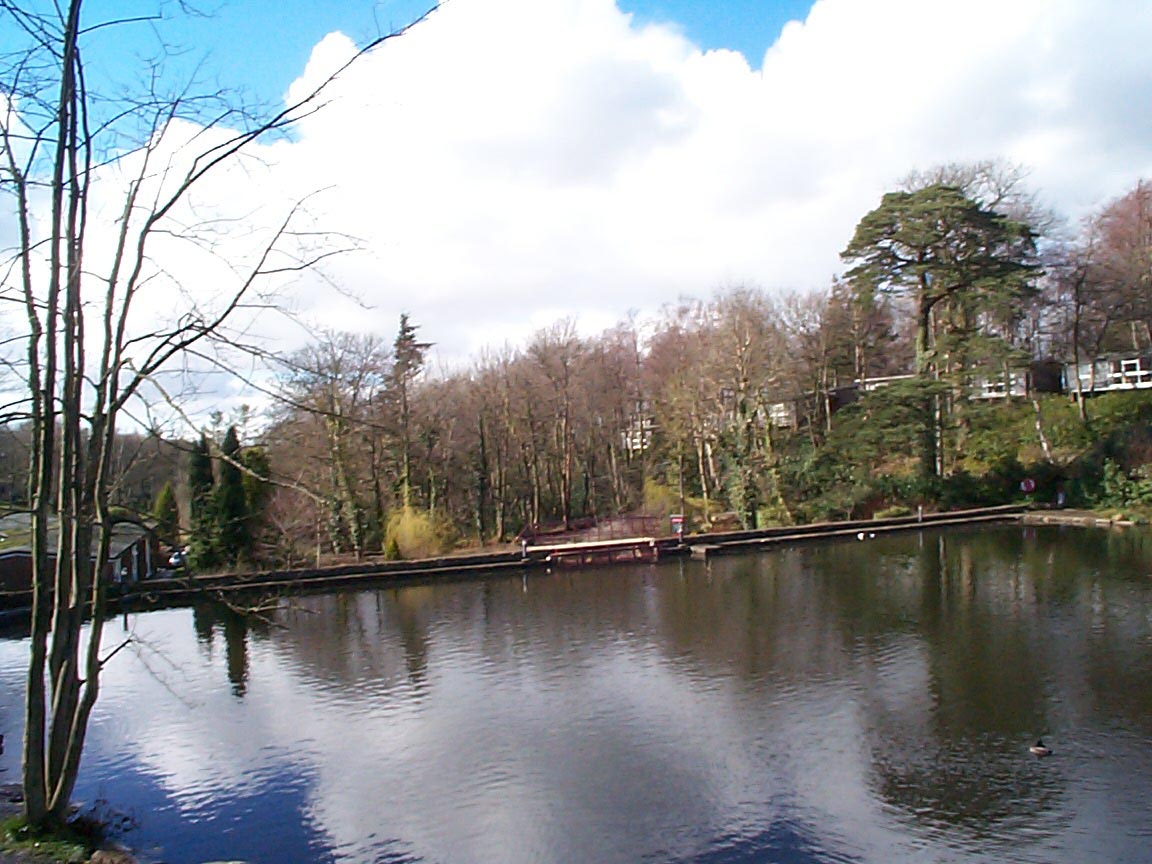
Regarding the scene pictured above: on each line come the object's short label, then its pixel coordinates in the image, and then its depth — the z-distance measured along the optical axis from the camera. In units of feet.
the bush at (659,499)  100.53
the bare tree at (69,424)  21.63
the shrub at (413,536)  85.56
